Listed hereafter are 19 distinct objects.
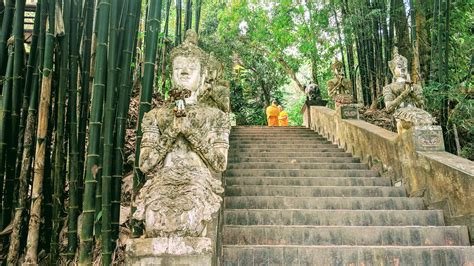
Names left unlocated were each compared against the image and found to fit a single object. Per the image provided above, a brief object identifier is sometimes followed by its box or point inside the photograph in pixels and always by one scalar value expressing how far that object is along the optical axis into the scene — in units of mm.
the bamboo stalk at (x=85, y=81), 2791
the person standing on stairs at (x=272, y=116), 11110
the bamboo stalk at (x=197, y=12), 6735
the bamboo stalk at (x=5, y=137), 2717
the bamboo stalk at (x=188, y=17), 5738
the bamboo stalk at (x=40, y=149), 2571
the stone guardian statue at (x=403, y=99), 4469
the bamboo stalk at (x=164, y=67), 6734
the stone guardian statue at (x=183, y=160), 2004
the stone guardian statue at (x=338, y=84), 8672
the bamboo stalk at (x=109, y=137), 2330
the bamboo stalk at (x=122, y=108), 2531
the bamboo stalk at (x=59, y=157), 2662
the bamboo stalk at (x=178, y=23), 5613
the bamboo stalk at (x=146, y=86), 2561
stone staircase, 3113
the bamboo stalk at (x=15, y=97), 2768
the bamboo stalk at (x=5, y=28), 2962
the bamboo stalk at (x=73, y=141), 2561
